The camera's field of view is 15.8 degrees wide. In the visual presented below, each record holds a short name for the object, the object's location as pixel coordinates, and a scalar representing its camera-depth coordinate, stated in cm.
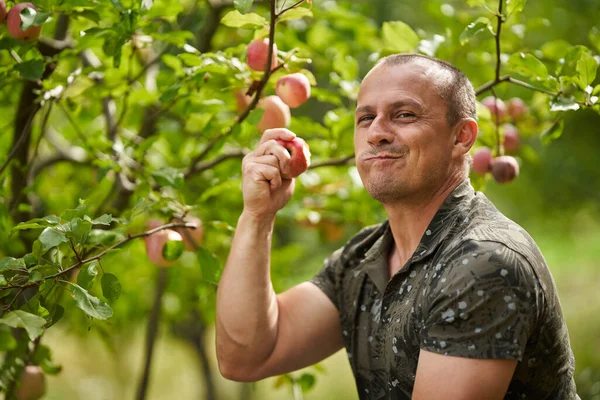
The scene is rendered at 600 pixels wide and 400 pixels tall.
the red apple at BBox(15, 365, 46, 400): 338
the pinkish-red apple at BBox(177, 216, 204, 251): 336
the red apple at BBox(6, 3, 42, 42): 315
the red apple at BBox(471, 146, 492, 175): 344
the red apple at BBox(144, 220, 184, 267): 325
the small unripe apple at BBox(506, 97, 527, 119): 370
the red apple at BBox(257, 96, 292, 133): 332
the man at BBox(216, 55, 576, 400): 298
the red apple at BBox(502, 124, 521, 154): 362
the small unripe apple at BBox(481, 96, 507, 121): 355
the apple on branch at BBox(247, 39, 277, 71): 322
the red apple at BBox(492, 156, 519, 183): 338
